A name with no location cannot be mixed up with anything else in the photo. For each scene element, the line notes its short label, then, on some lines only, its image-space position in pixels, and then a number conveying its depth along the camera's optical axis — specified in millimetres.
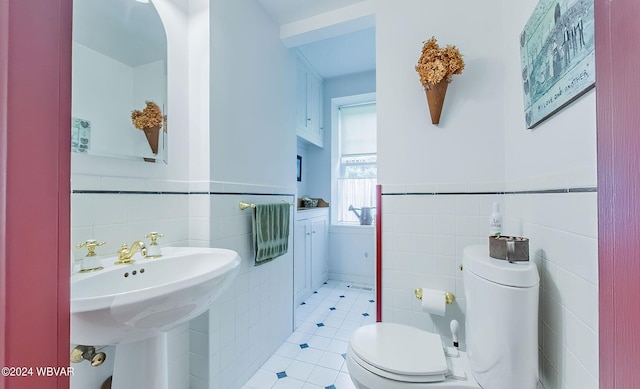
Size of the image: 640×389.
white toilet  783
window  3128
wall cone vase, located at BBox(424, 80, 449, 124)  1283
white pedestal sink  610
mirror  938
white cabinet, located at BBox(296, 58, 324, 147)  2527
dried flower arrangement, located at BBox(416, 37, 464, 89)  1236
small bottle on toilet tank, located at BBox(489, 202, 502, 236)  1051
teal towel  1530
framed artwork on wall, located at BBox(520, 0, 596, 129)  594
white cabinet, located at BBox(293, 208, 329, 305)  2375
